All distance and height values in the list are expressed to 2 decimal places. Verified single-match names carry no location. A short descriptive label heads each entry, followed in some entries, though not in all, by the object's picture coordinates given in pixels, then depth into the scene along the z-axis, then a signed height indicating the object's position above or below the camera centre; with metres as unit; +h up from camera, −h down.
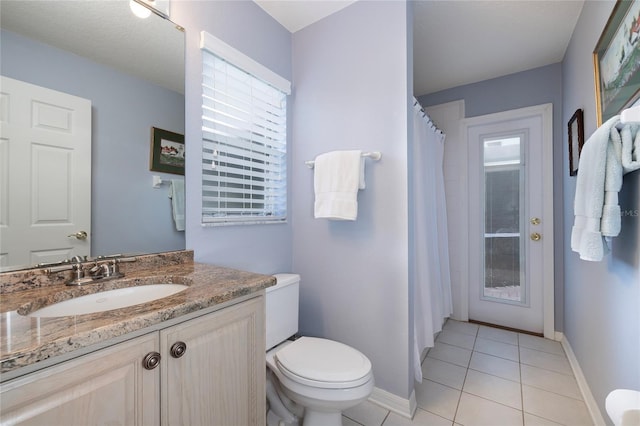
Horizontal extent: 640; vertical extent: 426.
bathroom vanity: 0.55 -0.35
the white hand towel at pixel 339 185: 1.56 +0.17
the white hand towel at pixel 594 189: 0.96 +0.09
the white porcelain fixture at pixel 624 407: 0.54 -0.43
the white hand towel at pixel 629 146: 0.89 +0.22
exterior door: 2.46 -0.05
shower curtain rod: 1.71 +0.72
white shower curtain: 1.79 -0.18
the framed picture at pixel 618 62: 0.97 +0.63
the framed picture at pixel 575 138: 1.70 +0.50
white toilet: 1.15 -0.70
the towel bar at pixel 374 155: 1.56 +0.34
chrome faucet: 0.98 -0.21
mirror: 0.96 +0.52
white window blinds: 1.48 +0.46
